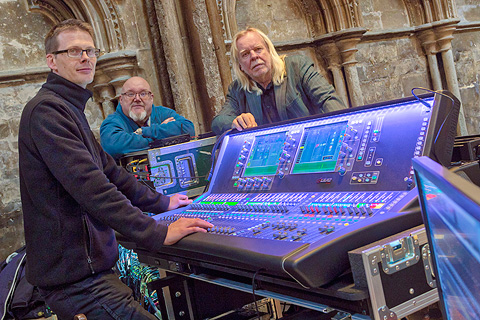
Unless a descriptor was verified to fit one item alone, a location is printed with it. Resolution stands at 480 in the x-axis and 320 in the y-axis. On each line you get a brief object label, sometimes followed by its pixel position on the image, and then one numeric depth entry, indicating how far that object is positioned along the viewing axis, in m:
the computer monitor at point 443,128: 1.60
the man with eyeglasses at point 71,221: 1.85
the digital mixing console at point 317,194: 1.40
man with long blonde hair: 2.85
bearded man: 3.54
